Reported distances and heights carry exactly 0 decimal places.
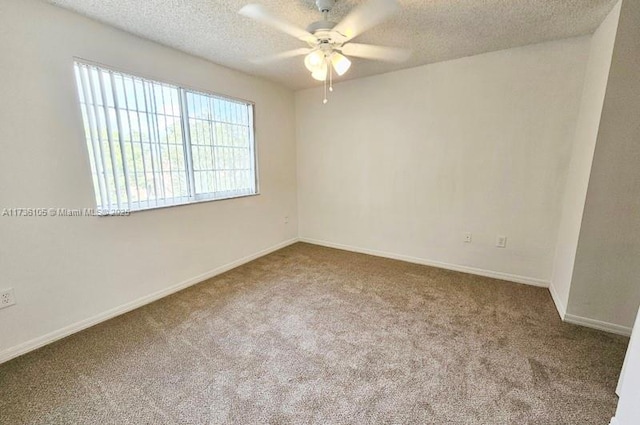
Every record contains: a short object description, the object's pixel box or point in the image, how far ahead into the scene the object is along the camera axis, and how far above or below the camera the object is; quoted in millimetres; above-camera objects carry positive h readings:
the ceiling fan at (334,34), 1431 +785
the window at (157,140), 2061 +198
